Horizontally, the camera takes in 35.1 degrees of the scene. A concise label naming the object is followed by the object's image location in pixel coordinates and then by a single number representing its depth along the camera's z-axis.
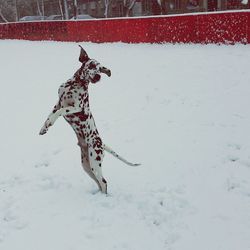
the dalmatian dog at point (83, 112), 4.77
